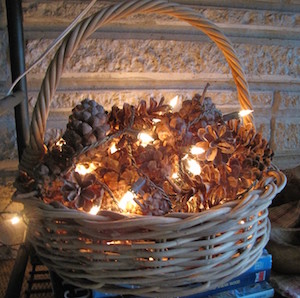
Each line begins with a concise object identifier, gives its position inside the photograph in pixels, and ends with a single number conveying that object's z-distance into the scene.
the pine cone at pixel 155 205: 0.48
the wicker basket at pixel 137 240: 0.42
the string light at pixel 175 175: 0.57
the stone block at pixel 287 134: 0.98
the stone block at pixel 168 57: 0.79
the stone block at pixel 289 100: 0.97
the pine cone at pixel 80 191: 0.47
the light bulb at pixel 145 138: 0.58
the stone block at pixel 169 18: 0.74
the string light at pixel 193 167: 0.56
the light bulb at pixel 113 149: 0.59
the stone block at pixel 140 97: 0.81
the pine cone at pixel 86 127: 0.49
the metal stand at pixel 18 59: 0.60
